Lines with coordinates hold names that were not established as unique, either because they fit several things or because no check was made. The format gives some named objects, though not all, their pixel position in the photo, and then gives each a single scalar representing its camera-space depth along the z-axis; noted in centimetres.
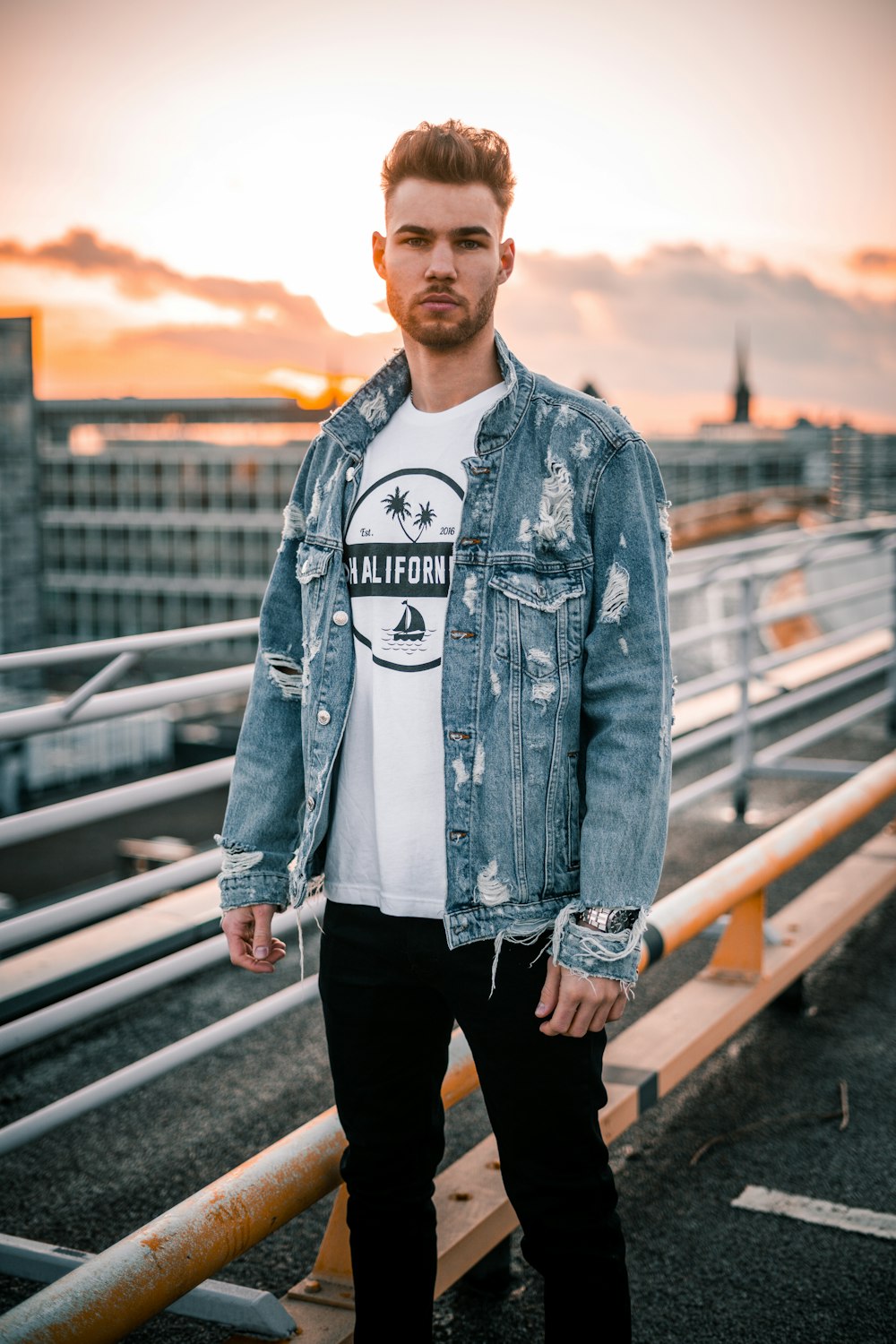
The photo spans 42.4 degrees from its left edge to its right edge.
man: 150
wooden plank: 205
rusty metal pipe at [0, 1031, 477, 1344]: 131
